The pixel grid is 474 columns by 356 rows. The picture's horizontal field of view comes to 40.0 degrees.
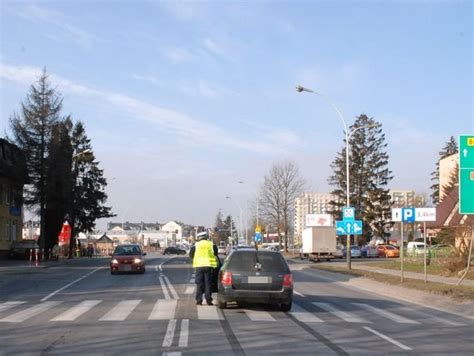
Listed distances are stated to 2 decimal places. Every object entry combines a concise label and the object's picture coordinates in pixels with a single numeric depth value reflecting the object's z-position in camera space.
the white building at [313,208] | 135.00
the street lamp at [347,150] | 33.56
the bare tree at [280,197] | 77.69
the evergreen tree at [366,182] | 85.12
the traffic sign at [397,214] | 24.73
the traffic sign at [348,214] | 34.59
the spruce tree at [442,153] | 94.94
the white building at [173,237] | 166.26
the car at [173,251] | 95.19
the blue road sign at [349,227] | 34.31
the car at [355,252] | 65.06
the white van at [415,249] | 47.04
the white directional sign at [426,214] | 24.17
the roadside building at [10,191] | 52.38
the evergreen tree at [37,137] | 49.91
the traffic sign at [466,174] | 20.86
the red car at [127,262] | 30.81
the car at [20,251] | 52.81
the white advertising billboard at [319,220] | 71.19
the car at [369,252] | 66.91
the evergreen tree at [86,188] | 65.81
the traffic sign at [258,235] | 65.67
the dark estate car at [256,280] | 14.85
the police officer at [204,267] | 16.19
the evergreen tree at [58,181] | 49.81
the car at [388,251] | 64.31
